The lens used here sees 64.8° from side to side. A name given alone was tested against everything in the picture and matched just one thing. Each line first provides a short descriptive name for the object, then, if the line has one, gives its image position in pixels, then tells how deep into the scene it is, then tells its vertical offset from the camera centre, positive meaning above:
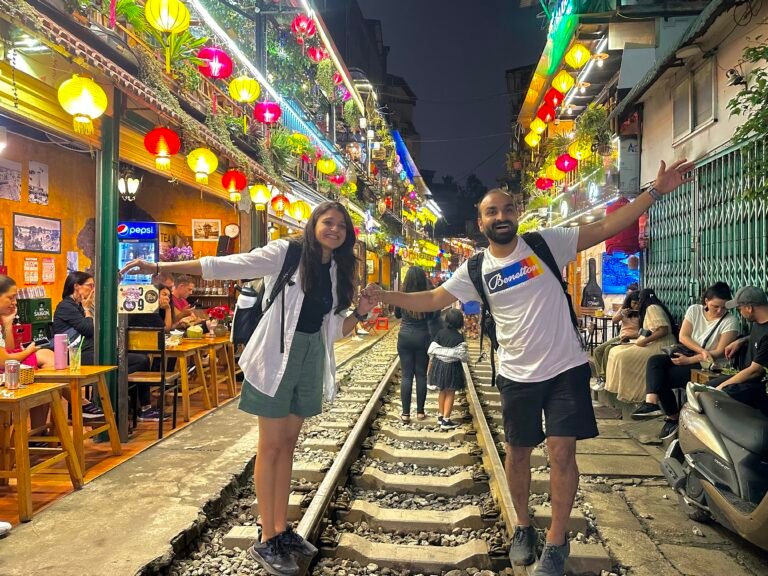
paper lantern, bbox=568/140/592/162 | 14.63 +3.36
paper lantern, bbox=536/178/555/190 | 19.92 +3.45
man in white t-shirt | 3.59 -0.39
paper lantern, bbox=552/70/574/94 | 14.59 +5.02
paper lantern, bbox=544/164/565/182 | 16.78 +3.20
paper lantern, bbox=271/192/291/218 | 15.17 +2.08
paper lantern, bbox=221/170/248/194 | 11.65 +2.04
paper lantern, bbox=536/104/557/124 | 16.20 +4.77
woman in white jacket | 3.65 -0.40
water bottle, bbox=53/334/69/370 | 5.90 -0.64
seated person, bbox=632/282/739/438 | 6.86 -0.82
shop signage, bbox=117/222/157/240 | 8.17 +0.77
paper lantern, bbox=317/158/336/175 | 19.50 +3.94
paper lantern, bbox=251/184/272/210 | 12.81 +1.97
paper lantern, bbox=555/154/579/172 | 15.25 +3.17
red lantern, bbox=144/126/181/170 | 8.45 +2.03
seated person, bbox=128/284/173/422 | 8.04 -0.50
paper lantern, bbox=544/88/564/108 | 15.55 +4.93
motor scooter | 3.88 -1.24
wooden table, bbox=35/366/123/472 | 5.61 -0.90
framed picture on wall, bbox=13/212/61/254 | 10.80 +0.99
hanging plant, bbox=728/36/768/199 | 5.03 +1.36
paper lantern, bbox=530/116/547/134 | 17.41 +4.71
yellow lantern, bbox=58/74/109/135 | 6.06 +1.91
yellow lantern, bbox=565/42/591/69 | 12.08 +4.69
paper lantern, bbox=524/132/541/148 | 18.20 +4.51
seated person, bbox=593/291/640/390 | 9.73 -0.72
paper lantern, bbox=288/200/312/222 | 16.19 +2.10
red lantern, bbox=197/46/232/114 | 10.02 +3.79
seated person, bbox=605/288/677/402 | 8.32 -0.93
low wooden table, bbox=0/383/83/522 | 4.59 -1.26
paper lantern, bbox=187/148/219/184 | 9.73 +2.04
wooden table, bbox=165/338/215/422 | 8.20 -1.08
